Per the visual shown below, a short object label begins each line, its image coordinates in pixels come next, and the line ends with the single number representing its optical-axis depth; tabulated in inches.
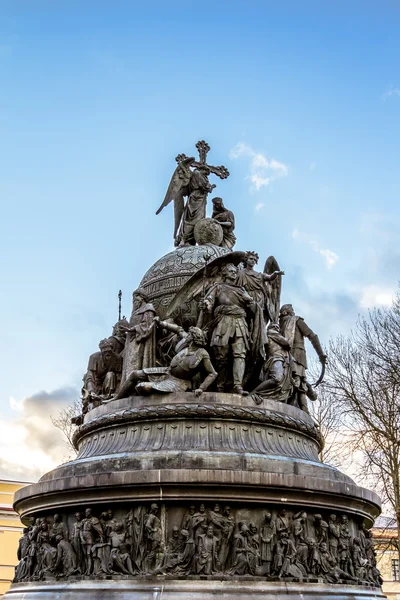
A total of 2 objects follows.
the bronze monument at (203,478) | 348.2
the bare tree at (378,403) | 836.6
